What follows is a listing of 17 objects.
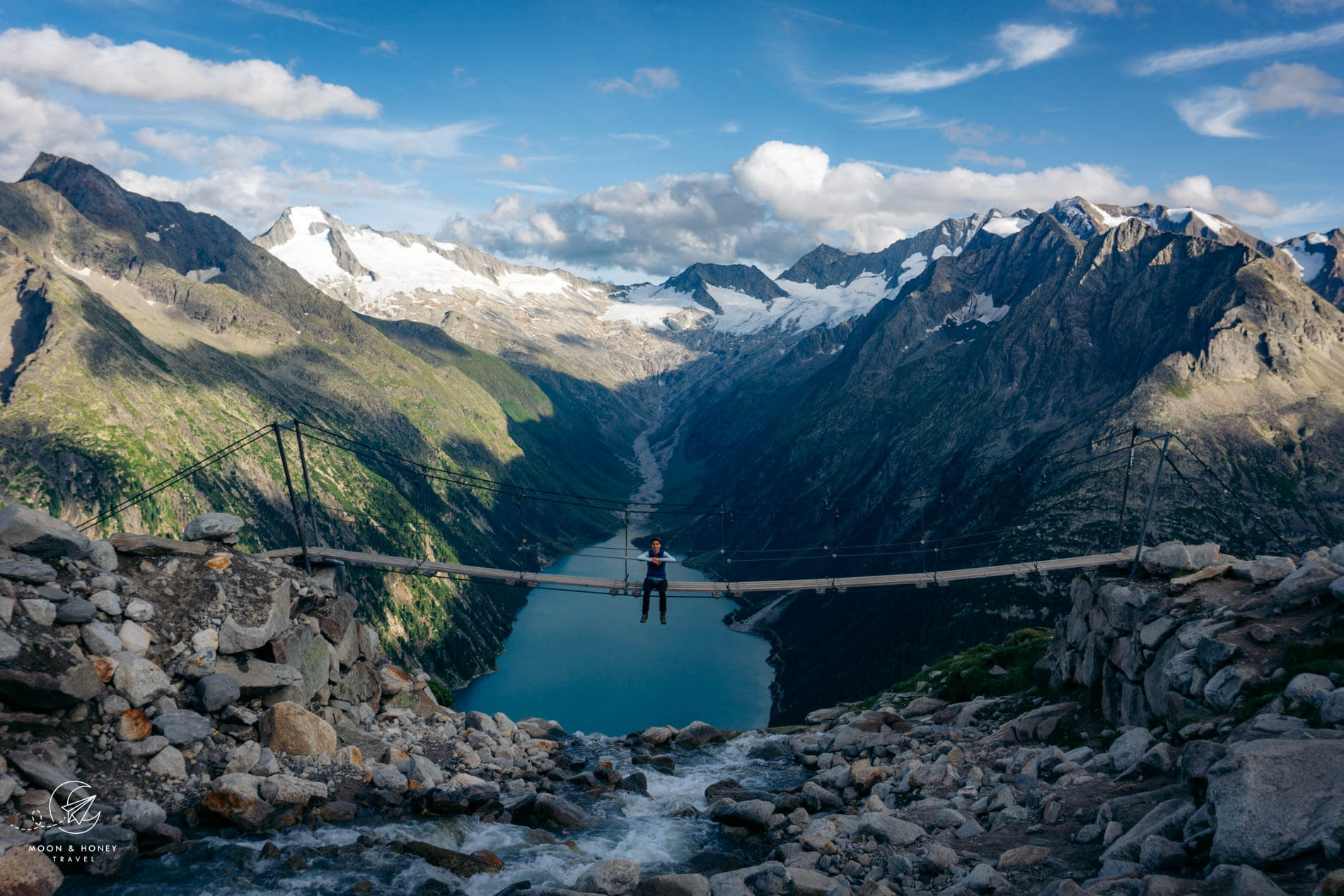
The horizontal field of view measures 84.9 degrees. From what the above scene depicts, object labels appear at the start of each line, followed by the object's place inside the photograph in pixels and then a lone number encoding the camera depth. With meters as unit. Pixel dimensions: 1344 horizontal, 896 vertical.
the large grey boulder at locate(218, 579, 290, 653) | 23.61
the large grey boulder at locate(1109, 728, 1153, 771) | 19.00
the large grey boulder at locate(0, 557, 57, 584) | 20.14
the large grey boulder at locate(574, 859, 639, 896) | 16.92
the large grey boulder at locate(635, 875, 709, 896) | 15.75
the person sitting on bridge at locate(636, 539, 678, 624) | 29.28
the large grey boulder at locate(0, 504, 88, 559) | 21.20
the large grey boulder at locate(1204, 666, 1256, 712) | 18.34
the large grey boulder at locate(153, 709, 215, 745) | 20.00
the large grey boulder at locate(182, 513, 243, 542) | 27.27
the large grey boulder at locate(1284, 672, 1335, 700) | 16.27
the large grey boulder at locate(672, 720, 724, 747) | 37.00
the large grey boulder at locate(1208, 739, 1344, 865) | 11.29
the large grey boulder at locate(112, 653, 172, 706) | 20.02
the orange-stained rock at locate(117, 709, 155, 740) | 19.31
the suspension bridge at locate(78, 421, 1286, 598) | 31.22
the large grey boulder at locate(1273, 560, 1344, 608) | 20.08
